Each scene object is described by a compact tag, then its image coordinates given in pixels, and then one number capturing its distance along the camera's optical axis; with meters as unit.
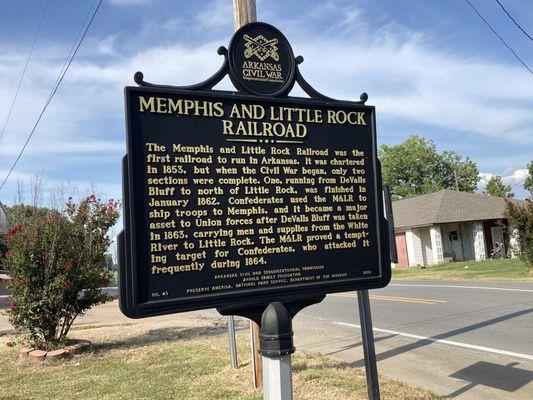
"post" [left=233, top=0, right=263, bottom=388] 5.68
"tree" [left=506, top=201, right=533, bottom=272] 19.28
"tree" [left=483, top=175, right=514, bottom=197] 55.59
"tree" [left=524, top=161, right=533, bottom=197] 50.62
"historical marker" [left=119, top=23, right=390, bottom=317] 3.23
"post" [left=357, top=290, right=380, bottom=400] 5.00
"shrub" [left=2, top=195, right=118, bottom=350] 8.67
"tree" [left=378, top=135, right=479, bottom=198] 58.44
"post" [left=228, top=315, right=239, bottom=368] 6.93
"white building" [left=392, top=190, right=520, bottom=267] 30.25
